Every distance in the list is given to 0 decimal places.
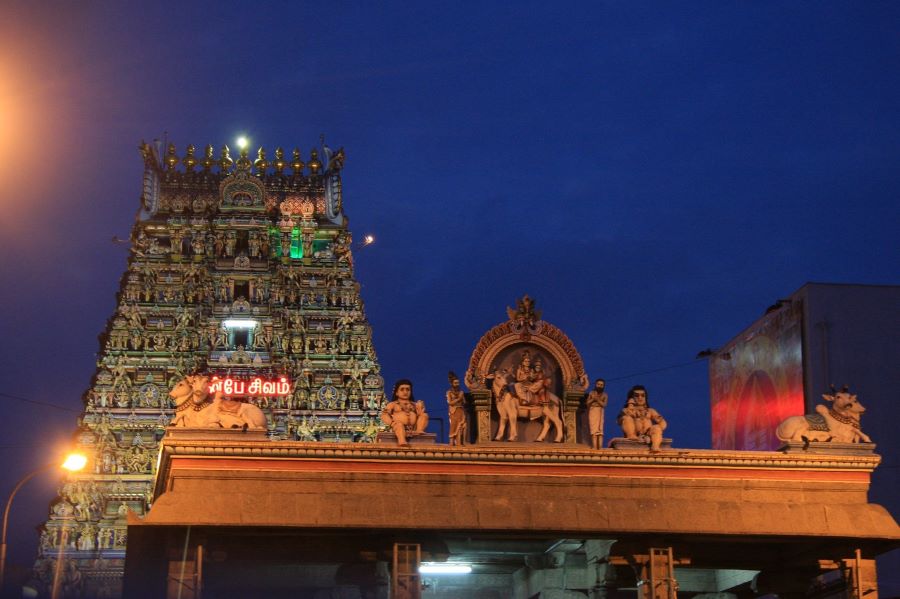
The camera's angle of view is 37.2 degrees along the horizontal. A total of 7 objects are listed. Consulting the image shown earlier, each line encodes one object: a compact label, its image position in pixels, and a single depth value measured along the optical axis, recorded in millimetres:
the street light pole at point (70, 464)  35031
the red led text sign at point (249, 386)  87625
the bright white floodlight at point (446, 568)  41875
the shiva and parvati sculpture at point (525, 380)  36188
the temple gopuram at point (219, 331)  86750
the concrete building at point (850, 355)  55062
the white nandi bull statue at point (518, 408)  36000
